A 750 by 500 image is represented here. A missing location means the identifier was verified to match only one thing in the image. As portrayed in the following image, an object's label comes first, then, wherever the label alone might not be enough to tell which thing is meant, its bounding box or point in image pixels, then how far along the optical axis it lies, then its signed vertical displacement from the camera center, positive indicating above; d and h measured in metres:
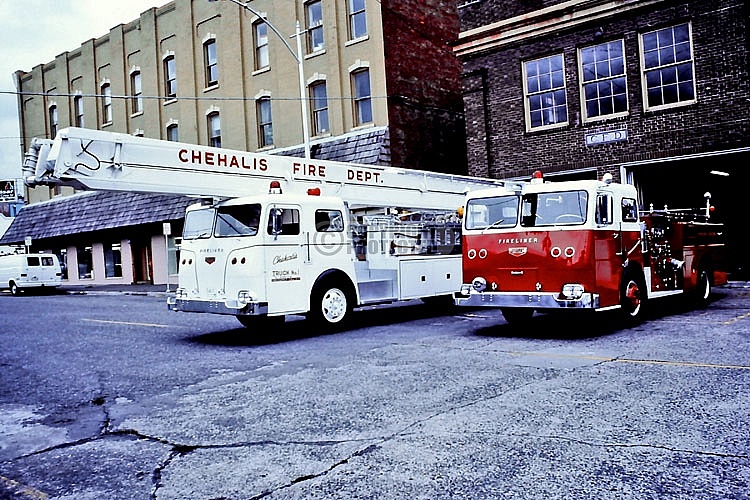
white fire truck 10.16 +0.59
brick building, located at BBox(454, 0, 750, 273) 17.12 +3.97
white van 30.58 +0.11
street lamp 19.71 +4.73
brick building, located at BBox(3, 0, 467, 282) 23.36 +6.85
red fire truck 10.23 -0.14
